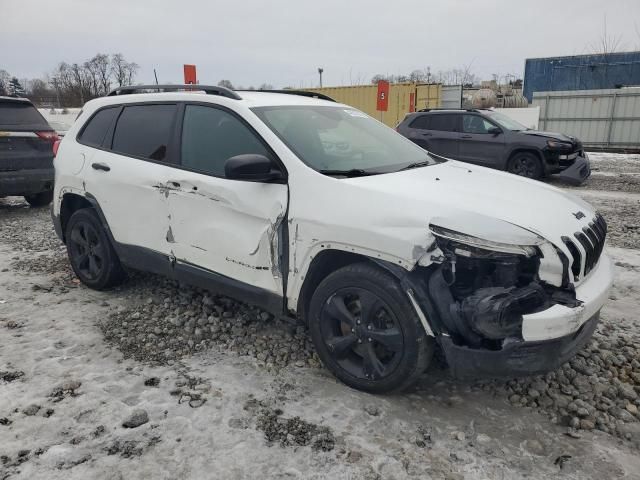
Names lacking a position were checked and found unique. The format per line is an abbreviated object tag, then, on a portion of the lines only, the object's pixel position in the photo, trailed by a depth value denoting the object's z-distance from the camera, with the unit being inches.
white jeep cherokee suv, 98.9
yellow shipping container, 880.9
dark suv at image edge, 291.7
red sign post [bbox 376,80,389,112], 655.2
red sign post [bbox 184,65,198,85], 392.2
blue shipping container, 1024.9
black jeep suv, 424.2
